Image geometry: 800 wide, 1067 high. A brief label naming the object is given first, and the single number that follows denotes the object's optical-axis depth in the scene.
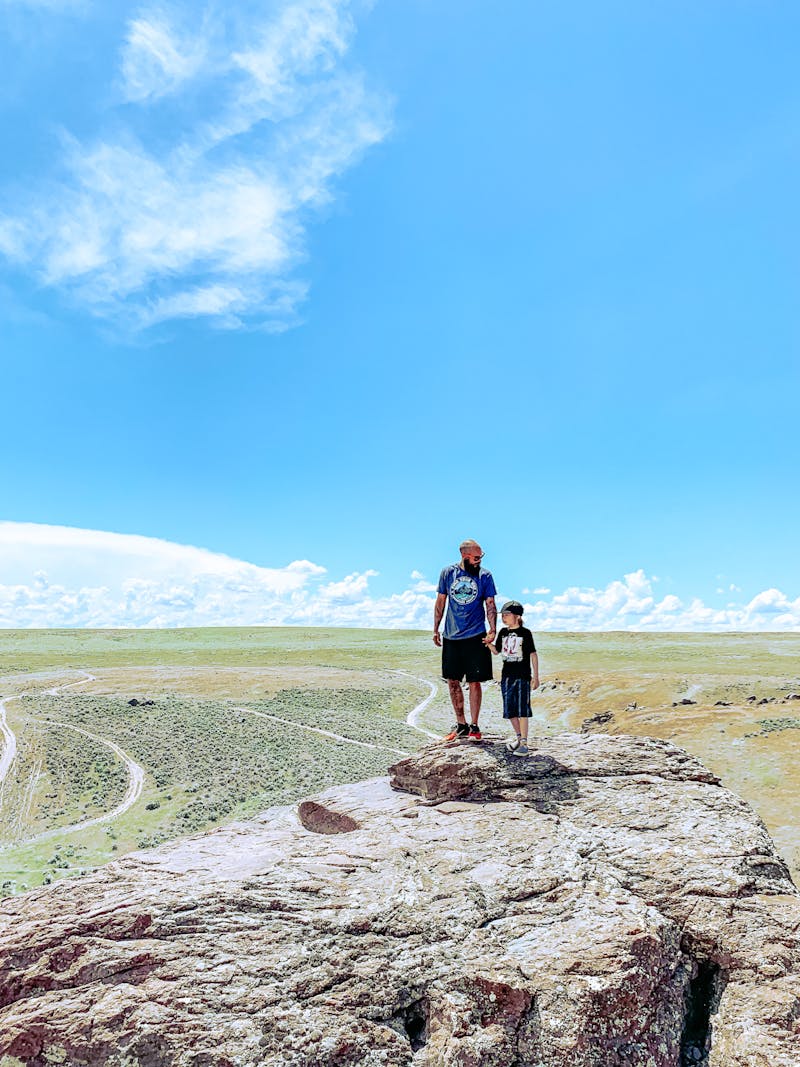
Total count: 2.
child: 13.24
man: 13.40
